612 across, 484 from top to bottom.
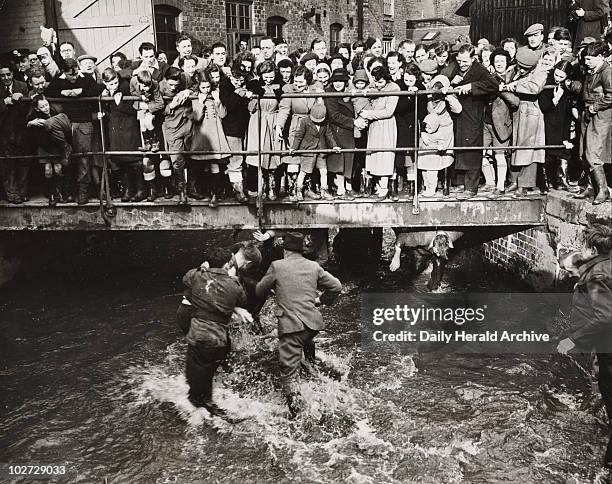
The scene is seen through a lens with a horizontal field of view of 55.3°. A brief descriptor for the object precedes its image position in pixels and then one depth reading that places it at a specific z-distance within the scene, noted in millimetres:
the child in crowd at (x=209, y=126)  7465
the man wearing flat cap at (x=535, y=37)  7602
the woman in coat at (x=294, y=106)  7453
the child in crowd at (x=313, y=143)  7531
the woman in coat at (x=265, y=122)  7297
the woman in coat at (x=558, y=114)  7303
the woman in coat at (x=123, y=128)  7660
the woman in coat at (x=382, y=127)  7449
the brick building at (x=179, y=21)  12359
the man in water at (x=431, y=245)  8109
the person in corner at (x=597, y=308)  4688
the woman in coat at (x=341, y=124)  7586
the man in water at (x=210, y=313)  5551
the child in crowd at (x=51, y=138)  7567
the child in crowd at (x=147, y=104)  7363
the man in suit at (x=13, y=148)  7887
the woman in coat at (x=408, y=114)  7457
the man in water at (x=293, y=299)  5586
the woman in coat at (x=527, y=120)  7230
